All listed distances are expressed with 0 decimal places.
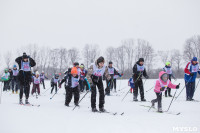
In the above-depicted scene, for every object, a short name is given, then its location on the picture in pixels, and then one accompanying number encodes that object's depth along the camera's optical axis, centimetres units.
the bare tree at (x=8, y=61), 5805
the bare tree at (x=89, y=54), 5638
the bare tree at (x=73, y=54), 5612
